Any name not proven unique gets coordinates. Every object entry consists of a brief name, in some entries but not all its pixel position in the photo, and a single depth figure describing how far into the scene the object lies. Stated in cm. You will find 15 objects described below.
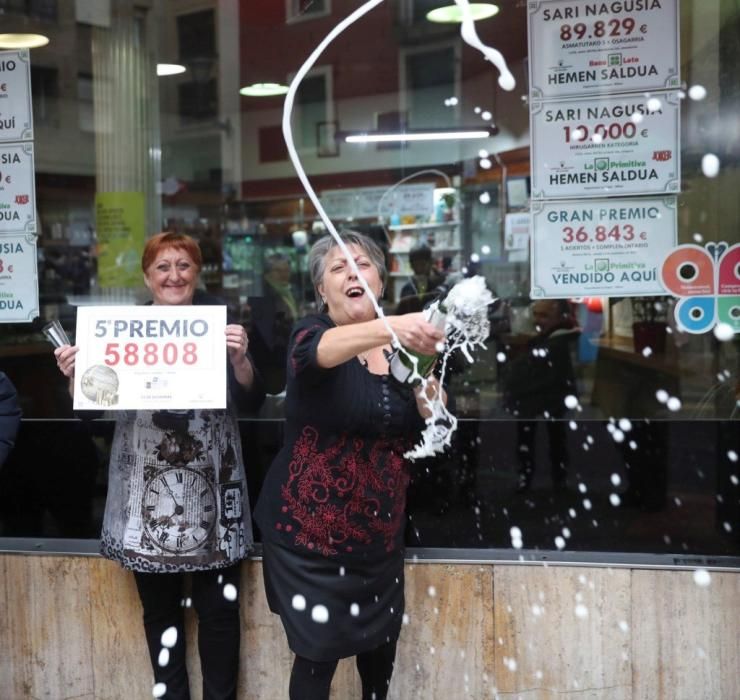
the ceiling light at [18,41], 468
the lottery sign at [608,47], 398
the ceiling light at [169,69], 737
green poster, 600
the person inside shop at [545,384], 432
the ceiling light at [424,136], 764
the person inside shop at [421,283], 636
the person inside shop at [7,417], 330
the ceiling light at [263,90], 890
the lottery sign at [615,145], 402
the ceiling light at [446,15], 712
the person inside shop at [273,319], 475
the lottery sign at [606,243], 405
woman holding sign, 338
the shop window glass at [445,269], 411
